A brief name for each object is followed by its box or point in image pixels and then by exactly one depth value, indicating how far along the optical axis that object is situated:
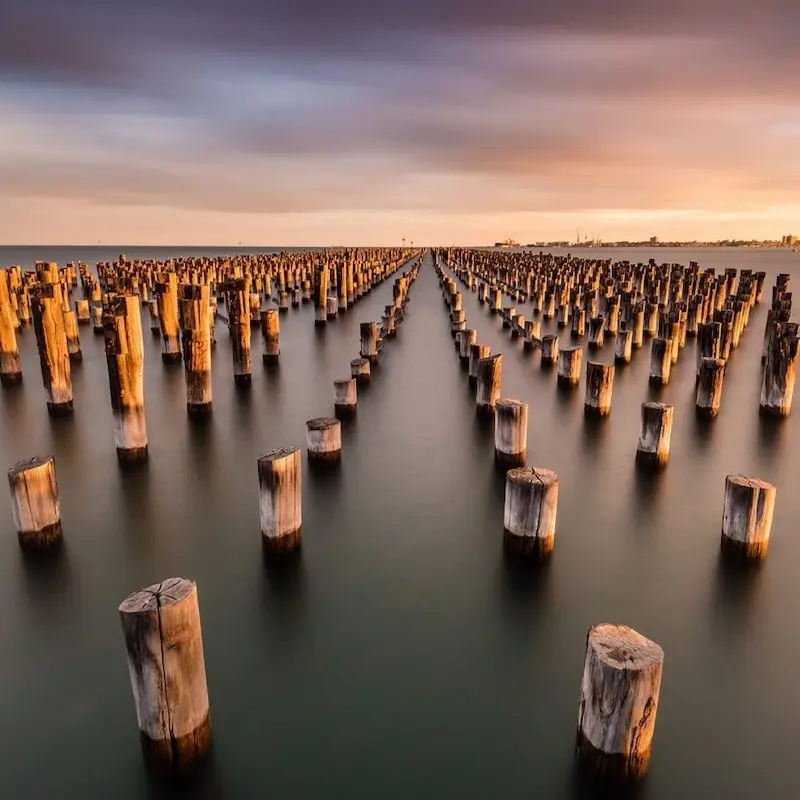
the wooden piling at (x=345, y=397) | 10.01
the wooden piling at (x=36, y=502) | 4.96
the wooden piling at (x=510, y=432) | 7.02
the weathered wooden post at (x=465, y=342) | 14.12
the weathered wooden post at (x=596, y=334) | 15.85
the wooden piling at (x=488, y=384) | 9.04
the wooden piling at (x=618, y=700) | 2.74
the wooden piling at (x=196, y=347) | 8.98
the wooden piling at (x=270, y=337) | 14.44
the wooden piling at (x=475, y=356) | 11.09
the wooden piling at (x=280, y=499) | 4.82
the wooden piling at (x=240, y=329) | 10.95
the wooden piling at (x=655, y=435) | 7.05
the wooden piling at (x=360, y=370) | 12.05
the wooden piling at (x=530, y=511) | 4.82
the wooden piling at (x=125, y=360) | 7.01
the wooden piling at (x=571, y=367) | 11.91
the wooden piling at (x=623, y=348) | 14.19
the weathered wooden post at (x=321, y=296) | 21.33
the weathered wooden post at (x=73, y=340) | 13.95
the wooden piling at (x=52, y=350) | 8.50
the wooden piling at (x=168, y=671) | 2.77
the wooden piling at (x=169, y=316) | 12.18
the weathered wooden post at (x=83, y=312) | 20.69
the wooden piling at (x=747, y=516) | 4.95
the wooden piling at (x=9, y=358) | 11.43
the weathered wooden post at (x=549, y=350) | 13.90
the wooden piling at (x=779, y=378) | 8.96
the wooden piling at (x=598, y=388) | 9.27
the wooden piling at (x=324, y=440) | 7.43
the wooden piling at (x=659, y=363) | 11.82
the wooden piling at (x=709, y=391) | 9.58
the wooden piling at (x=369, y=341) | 13.44
